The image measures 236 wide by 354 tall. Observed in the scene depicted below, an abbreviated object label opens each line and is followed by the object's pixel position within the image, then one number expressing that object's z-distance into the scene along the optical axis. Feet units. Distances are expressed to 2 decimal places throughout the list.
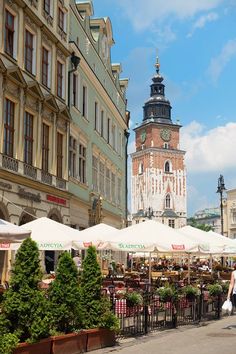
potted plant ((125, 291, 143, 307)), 44.86
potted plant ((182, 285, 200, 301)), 56.03
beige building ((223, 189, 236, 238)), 384.64
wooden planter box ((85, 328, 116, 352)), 38.73
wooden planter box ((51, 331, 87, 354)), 34.81
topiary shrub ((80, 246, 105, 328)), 39.73
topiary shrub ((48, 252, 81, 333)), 36.76
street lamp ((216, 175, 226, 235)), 159.20
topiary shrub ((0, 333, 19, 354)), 29.19
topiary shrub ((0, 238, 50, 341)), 32.58
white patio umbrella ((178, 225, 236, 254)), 77.33
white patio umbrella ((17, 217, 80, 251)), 58.95
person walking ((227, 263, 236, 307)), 49.90
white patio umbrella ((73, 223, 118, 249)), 62.83
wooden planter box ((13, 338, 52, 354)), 31.37
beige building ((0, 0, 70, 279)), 73.10
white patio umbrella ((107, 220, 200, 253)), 58.39
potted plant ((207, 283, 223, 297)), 61.46
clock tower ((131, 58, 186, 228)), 448.24
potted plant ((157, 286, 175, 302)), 50.50
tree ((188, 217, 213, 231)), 531.33
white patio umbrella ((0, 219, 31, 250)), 37.78
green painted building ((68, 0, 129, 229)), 104.06
